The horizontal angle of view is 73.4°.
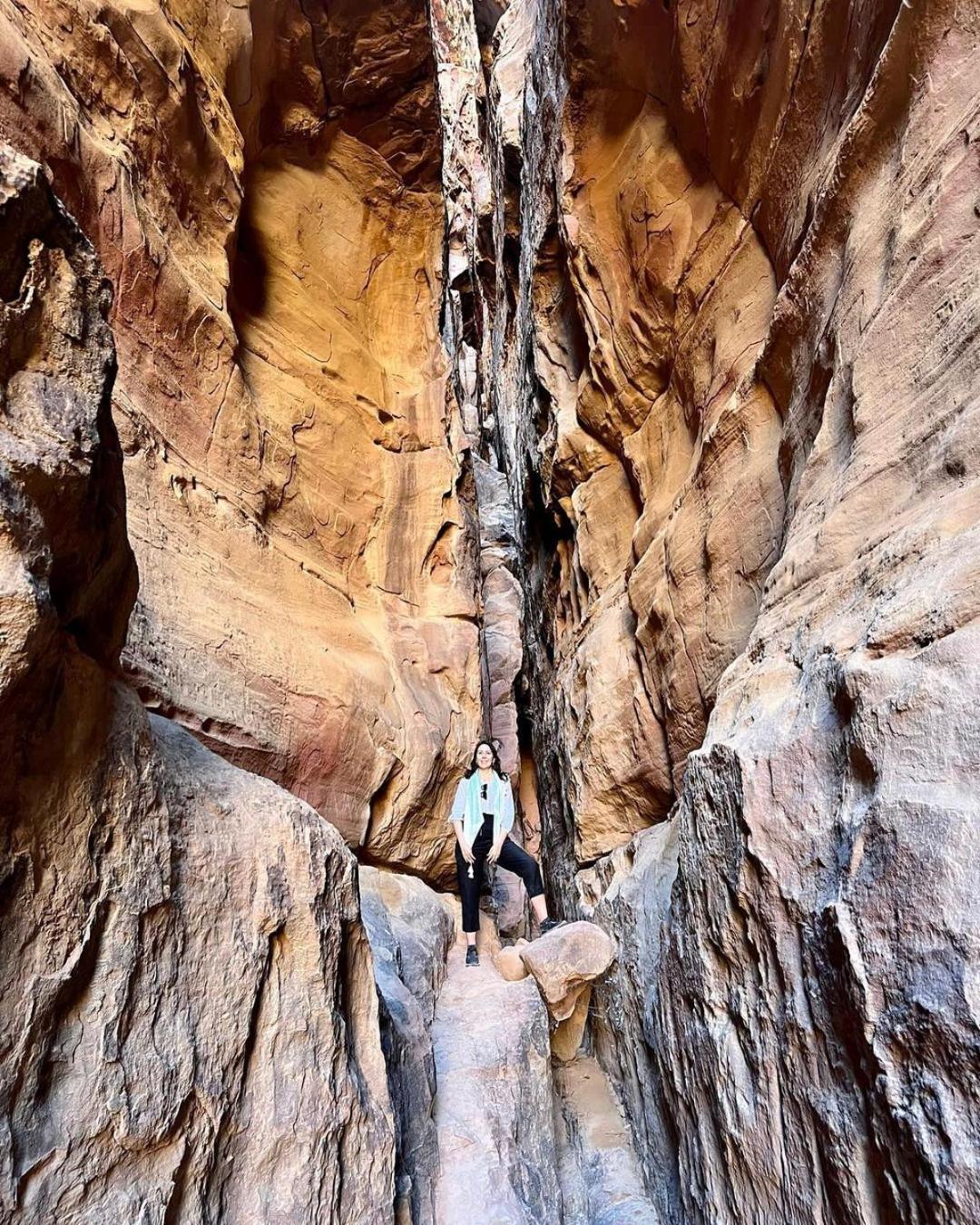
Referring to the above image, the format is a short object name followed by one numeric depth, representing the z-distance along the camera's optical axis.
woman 5.71
